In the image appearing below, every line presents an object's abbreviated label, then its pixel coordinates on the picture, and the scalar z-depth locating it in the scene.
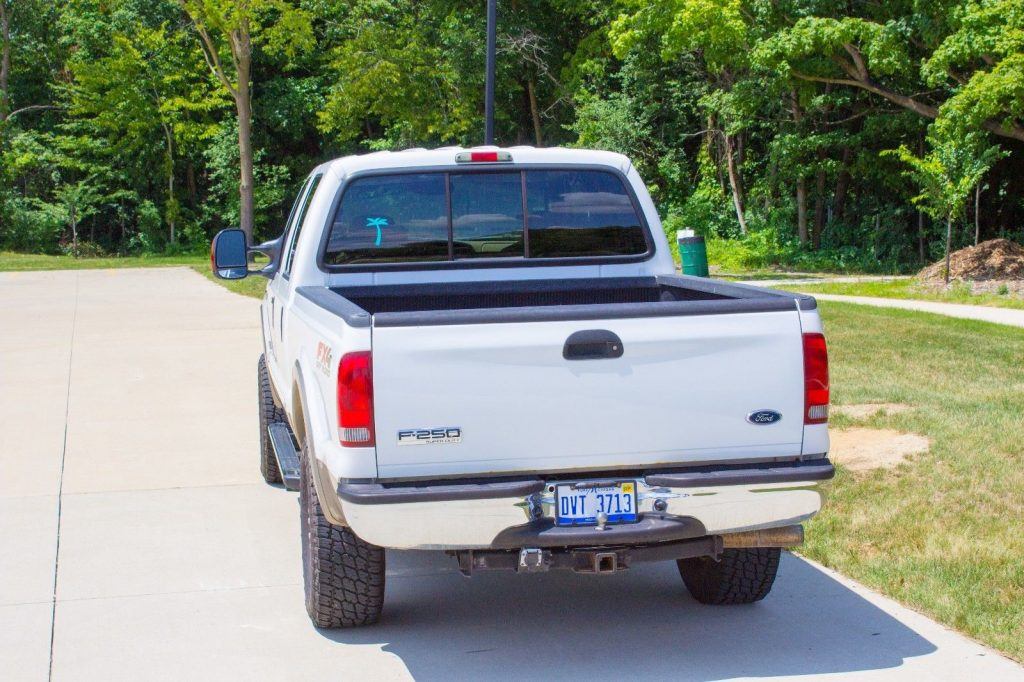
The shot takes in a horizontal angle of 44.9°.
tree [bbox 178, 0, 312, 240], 32.91
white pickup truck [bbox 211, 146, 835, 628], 4.16
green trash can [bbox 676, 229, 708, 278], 18.39
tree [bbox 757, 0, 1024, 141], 20.11
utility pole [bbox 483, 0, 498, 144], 19.69
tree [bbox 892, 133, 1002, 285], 20.53
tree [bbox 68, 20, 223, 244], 42.72
